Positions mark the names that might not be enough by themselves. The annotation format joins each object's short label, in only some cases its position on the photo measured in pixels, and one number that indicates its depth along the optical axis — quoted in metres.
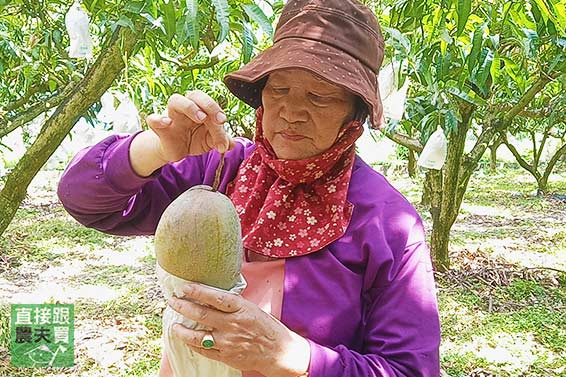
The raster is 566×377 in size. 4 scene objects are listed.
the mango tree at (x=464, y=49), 1.65
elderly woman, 0.96
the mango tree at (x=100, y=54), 1.28
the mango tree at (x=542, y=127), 4.79
